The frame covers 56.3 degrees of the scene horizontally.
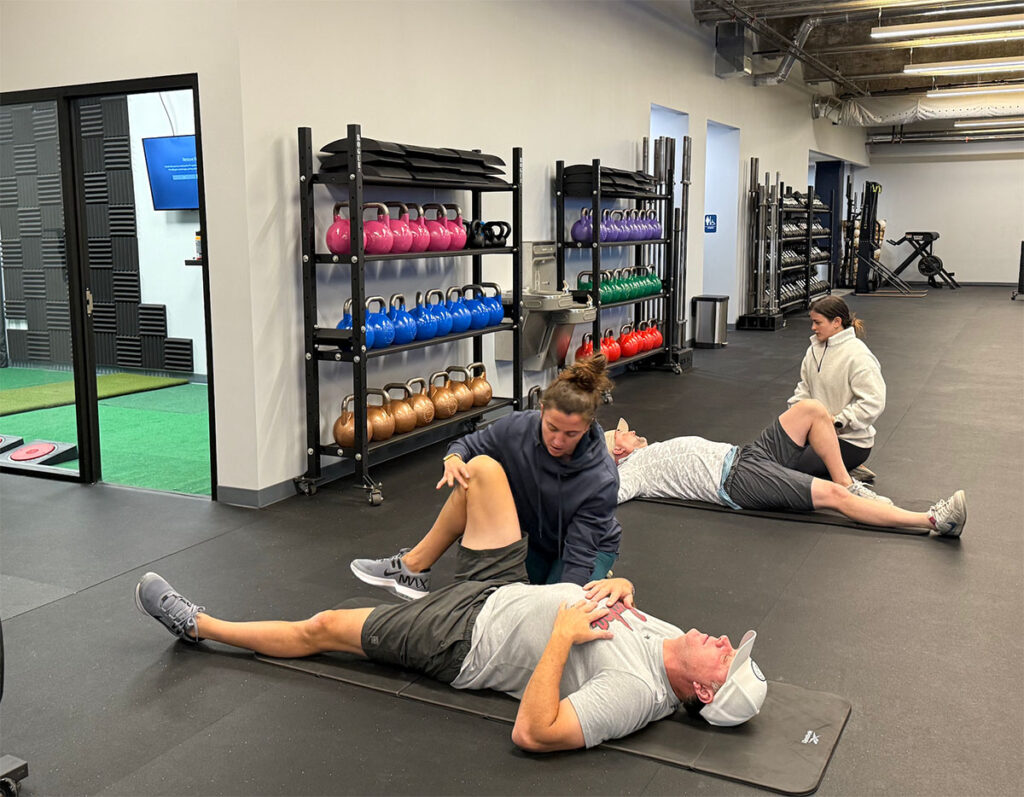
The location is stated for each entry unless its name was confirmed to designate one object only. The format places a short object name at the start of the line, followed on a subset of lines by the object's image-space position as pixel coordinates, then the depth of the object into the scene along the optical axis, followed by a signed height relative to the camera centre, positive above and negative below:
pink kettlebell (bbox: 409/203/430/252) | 5.34 +0.24
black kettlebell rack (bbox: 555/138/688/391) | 7.48 +0.29
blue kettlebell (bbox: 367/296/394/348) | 5.02 -0.26
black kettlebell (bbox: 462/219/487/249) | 5.91 +0.26
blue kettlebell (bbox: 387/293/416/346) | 5.21 -0.26
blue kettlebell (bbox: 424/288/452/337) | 5.59 -0.22
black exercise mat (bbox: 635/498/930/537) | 4.41 -1.15
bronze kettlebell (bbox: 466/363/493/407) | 6.05 -0.71
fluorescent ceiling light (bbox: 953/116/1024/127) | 17.78 +2.80
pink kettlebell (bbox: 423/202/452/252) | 5.52 +0.26
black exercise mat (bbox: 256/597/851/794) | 2.43 -1.24
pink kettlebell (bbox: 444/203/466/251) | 5.67 +0.27
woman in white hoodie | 4.79 -0.54
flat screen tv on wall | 8.02 +0.91
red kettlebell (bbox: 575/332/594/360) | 7.64 -0.57
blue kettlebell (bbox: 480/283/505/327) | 6.10 -0.20
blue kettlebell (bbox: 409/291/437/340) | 5.45 -0.26
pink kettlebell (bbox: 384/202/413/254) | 5.19 +0.24
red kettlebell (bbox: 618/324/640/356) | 8.41 -0.59
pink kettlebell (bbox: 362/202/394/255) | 5.01 +0.23
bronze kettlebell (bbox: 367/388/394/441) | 5.16 -0.77
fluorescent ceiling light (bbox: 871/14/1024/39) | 9.91 +2.56
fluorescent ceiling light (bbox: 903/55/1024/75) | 12.20 +2.63
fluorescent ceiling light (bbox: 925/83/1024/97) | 14.95 +2.87
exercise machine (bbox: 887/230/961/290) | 18.83 +0.27
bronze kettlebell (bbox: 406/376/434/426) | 5.49 -0.74
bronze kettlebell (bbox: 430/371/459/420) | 5.69 -0.74
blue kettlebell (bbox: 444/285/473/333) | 5.75 -0.23
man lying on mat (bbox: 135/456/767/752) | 2.43 -1.02
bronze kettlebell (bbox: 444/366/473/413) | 5.88 -0.70
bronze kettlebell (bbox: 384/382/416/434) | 5.32 -0.76
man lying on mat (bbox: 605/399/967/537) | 4.40 -0.98
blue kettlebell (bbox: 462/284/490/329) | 5.93 -0.20
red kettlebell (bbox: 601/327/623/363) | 8.09 -0.61
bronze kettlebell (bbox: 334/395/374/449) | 5.11 -0.81
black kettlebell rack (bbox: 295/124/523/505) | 4.79 -0.29
